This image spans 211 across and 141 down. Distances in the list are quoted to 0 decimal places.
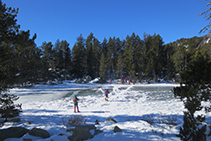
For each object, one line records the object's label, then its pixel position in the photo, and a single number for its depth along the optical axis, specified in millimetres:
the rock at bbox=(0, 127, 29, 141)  4367
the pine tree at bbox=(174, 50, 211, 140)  3643
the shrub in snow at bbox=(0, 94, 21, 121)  5466
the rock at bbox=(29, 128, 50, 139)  4505
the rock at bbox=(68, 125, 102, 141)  4201
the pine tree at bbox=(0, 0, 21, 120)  5223
